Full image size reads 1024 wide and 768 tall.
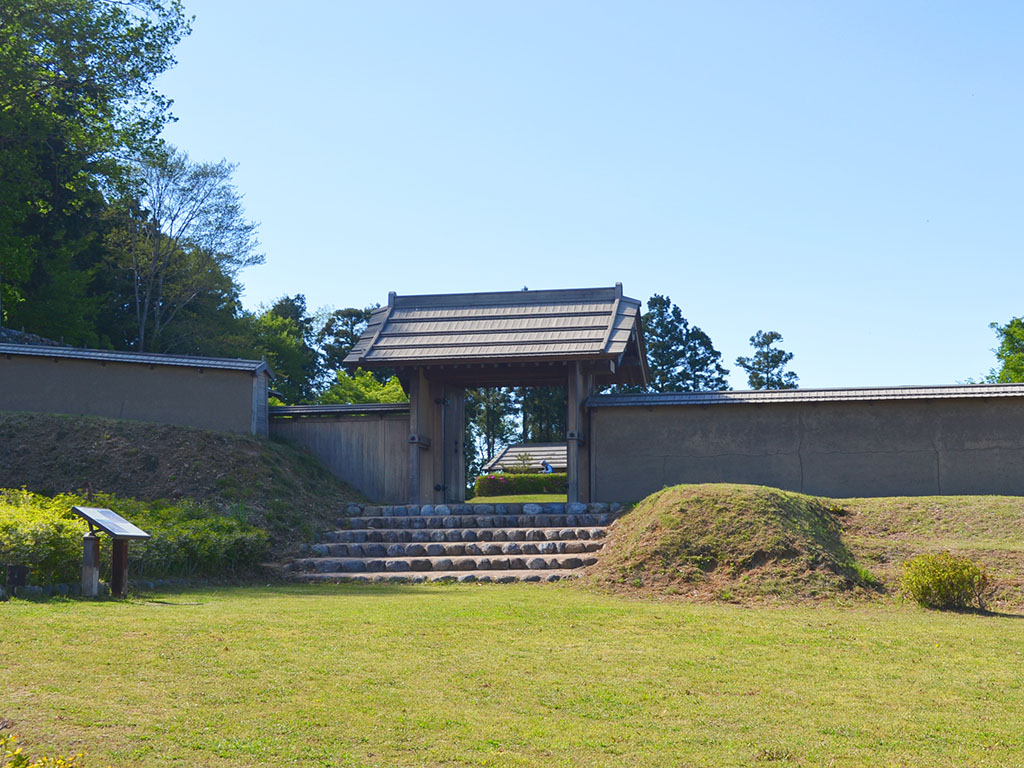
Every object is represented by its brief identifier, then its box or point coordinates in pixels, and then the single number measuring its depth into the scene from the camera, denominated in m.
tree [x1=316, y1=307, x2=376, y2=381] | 59.34
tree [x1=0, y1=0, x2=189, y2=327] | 27.14
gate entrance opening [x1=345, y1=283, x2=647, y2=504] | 20.11
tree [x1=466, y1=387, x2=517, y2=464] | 56.22
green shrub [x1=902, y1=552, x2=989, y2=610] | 11.68
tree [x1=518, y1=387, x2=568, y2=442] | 49.97
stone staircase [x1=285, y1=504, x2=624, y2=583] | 15.27
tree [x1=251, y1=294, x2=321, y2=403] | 45.25
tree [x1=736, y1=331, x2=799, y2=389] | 55.73
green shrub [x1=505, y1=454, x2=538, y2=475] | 35.03
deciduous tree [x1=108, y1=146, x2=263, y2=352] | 40.94
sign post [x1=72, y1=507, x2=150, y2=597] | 11.22
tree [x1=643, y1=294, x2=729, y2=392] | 52.47
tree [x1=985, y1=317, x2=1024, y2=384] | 48.22
